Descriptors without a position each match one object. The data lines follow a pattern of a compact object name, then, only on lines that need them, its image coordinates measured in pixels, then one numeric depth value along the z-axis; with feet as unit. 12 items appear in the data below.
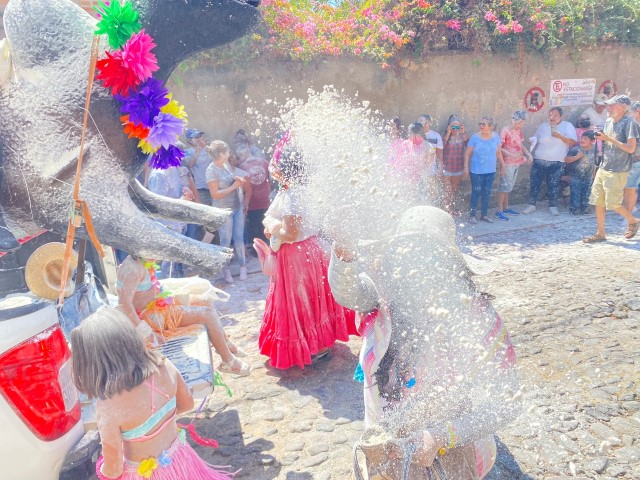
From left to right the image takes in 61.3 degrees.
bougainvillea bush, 27.14
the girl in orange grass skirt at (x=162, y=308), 10.69
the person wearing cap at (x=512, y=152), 31.27
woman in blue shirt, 29.86
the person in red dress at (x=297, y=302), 14.20
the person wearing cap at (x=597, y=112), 34.63
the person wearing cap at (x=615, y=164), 24.80
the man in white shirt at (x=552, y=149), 32.07
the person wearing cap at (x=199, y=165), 23.09
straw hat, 8.27
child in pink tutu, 7.48
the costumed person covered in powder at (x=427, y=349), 7.07
